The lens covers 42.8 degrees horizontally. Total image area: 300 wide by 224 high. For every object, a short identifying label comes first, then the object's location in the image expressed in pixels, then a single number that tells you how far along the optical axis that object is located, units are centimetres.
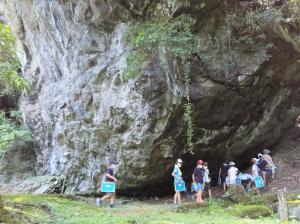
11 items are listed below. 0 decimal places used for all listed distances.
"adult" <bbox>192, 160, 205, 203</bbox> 1245
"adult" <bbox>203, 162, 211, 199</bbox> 1308
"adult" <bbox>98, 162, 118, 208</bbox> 1238
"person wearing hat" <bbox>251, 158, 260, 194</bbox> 1441
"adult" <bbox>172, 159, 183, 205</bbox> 1298
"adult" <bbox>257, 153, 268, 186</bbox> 1547
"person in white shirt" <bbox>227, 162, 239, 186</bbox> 1377
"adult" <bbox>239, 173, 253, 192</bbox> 1450
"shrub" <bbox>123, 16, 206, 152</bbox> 1250
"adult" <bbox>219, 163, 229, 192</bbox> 1549
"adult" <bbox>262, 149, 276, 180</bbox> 1585
